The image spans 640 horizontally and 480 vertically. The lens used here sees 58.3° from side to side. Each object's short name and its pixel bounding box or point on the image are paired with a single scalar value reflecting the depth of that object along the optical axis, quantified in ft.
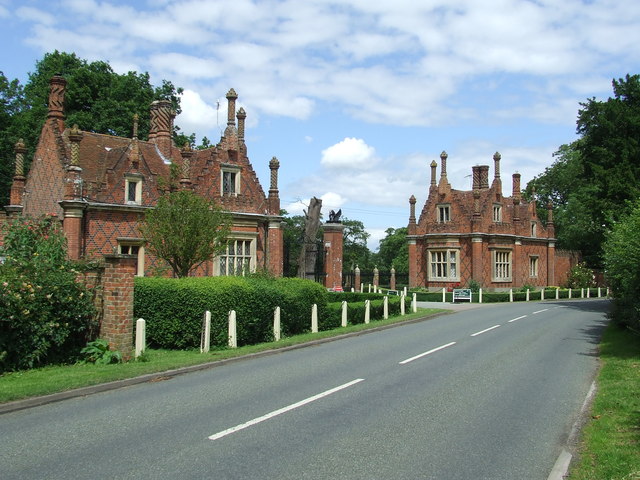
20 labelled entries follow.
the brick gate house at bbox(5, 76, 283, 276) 82.69
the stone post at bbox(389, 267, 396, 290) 151.02
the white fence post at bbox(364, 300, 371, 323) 76.07
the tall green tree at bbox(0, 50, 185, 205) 133.49
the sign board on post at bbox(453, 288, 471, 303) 131.95
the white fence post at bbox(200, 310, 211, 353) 47.98
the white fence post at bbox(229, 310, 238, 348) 50.49
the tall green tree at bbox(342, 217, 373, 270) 280.10
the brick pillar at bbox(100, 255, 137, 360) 42.32
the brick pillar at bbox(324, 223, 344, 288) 103.76
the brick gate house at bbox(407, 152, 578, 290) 146.92
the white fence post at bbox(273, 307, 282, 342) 56.34
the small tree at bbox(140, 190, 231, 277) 63.05
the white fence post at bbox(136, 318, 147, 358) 43.27
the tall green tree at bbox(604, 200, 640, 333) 47.94
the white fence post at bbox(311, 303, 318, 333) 63.82
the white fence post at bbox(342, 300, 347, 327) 69.97
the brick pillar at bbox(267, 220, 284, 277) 99.14
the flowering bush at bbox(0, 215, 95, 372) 37.76
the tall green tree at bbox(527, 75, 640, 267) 94.73
